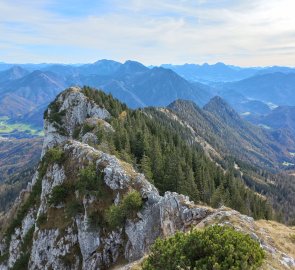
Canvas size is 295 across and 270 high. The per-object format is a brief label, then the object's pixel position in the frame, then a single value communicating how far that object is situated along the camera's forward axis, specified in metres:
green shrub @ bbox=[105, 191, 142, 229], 36.48
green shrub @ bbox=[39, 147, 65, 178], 54.02
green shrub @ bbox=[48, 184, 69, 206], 46.94
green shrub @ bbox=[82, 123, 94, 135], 77.51
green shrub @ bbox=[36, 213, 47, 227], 47.18
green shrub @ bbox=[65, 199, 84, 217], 43.11
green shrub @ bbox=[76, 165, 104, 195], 42.59
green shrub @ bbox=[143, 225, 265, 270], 16.80
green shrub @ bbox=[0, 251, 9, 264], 56.92
